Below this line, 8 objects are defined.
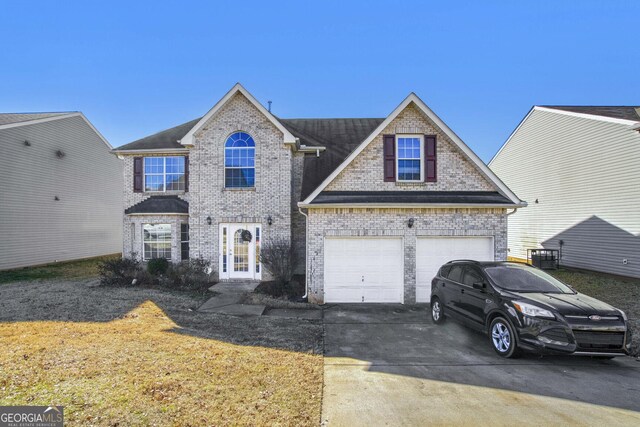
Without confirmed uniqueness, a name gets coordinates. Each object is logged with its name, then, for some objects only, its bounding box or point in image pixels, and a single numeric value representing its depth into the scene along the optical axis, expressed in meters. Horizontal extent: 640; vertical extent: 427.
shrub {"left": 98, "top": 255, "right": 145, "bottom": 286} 12.41
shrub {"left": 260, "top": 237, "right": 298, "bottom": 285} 11.91
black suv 5.41
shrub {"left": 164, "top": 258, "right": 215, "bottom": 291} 11.87
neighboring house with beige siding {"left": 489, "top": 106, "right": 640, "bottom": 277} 14.78
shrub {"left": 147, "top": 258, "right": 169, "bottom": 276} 12.79
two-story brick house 10.24
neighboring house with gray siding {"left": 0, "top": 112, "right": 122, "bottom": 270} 16.25
